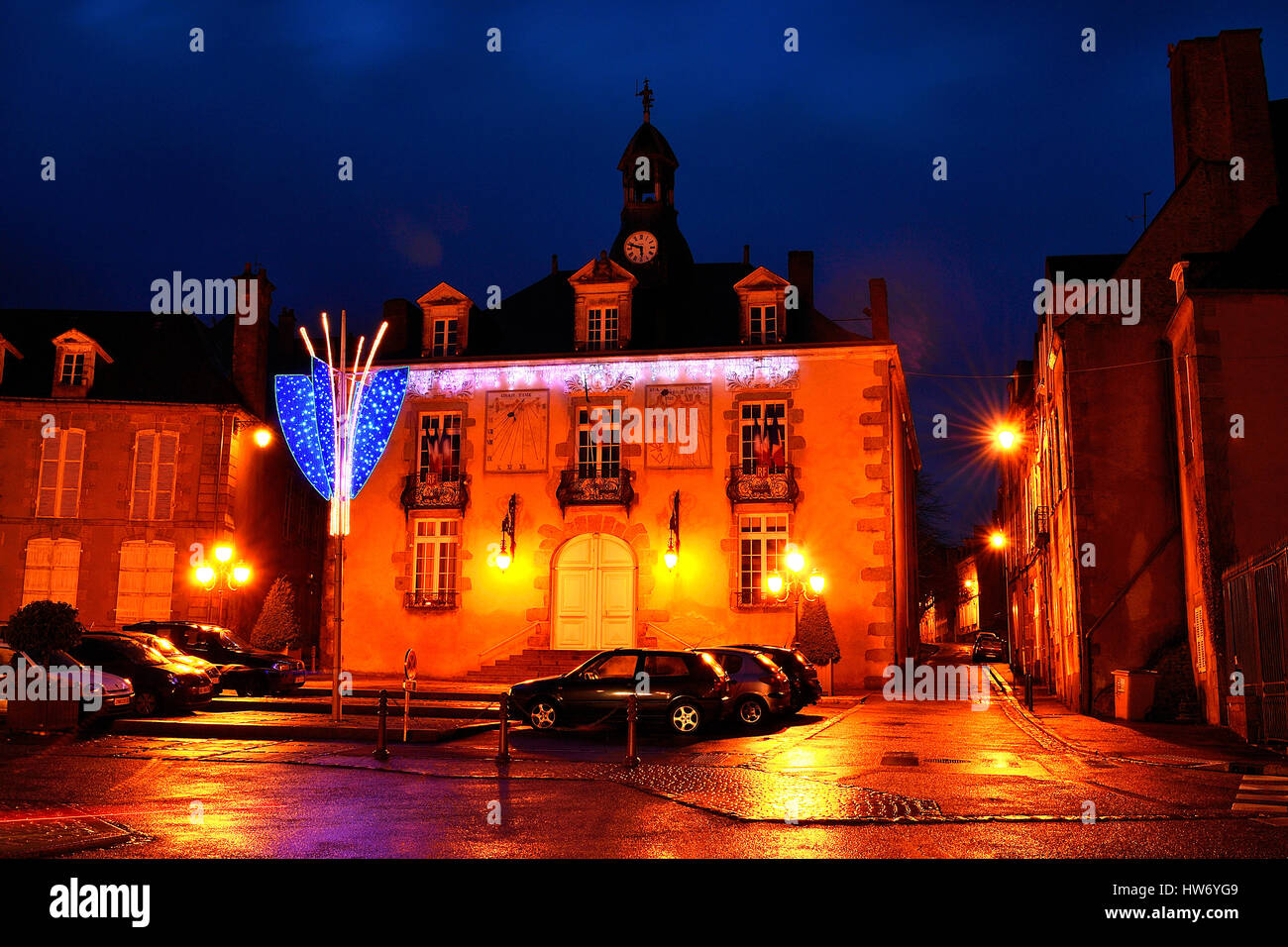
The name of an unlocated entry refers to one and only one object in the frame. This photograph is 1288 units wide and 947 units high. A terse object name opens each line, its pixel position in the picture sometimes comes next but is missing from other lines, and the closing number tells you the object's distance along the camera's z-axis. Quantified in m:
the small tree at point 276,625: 30.33
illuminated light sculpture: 17.80
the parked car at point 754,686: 18.56
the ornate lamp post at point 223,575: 30.30
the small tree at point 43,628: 16.19
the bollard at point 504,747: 13.31
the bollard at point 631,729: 12.90
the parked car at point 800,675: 20.97
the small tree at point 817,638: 27.17
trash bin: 20.36
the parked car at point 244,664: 23.66
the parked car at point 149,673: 19.23
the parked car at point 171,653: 20.27
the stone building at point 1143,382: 22.77
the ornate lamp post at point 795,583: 27.89
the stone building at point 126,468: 31.14
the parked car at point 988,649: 50.32
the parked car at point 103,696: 16.94
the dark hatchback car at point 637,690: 17.55
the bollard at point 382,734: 13.36
